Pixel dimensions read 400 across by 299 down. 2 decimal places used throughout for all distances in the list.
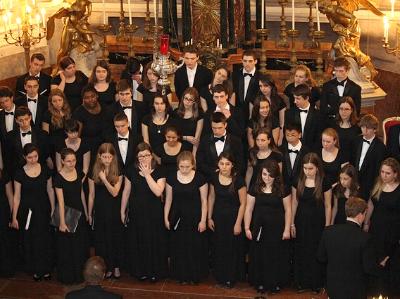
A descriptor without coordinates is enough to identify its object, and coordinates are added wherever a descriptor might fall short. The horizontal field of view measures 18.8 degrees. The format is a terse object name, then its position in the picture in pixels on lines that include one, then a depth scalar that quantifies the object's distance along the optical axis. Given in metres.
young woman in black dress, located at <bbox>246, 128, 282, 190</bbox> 11.00
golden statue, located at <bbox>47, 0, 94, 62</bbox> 15.09
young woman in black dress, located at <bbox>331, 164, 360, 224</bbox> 10.43
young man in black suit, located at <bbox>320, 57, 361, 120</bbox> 12.29
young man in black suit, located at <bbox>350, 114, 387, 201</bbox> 11.17
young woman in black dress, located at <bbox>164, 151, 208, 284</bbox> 10.90
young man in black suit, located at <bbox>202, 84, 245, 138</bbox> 11.75
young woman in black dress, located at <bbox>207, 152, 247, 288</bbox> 10.78
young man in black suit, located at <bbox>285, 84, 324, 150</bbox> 11.79
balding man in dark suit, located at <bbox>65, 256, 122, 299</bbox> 8.26
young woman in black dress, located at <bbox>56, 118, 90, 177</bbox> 11.55
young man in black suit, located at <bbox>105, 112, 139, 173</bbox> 11.51
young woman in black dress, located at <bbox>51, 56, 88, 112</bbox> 12.90
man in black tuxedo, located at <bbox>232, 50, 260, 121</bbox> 12.58
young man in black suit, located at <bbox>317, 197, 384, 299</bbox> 9.20
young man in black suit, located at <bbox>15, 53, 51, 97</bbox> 12.97
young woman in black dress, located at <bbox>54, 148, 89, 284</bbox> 11.07
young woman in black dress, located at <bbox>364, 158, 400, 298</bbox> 10.43
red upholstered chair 11.77
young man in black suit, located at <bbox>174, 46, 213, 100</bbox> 12.89
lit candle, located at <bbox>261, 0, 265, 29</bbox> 14.76
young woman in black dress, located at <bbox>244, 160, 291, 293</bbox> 10.60
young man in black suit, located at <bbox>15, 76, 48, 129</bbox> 12.46
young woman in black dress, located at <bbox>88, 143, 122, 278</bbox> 11.04
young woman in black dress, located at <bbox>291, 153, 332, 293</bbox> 10.62
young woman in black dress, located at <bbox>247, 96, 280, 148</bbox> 11.70
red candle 10.60
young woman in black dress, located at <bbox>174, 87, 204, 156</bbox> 11.81
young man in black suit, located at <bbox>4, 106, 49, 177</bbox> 11.59
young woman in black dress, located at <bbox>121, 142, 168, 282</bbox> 10.93
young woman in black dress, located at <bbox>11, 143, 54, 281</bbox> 11.12
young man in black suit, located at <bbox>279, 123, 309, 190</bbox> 11.06
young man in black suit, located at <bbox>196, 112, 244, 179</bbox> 11.30
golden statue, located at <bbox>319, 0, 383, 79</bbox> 14.24
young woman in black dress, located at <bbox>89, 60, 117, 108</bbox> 12.67
